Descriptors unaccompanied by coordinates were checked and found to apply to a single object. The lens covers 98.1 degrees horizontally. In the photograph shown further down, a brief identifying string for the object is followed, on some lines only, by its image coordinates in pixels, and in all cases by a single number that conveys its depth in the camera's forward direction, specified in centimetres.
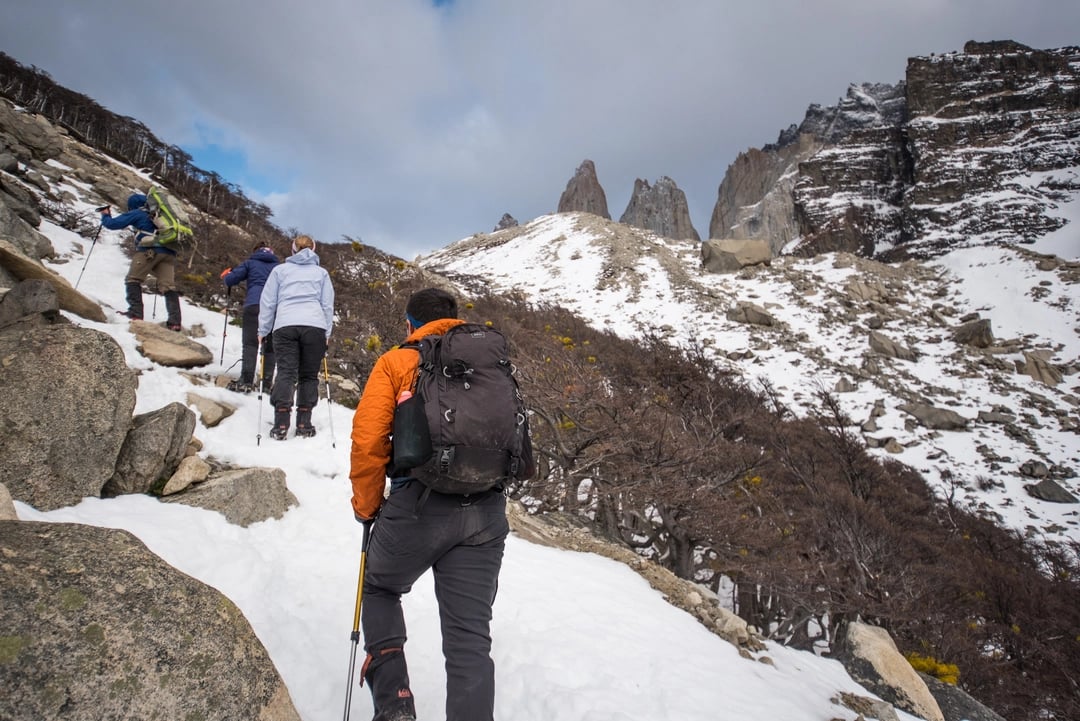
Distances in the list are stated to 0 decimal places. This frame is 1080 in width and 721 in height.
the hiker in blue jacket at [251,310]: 523
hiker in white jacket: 440
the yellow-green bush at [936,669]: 604
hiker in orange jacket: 175
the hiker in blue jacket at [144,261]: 571
